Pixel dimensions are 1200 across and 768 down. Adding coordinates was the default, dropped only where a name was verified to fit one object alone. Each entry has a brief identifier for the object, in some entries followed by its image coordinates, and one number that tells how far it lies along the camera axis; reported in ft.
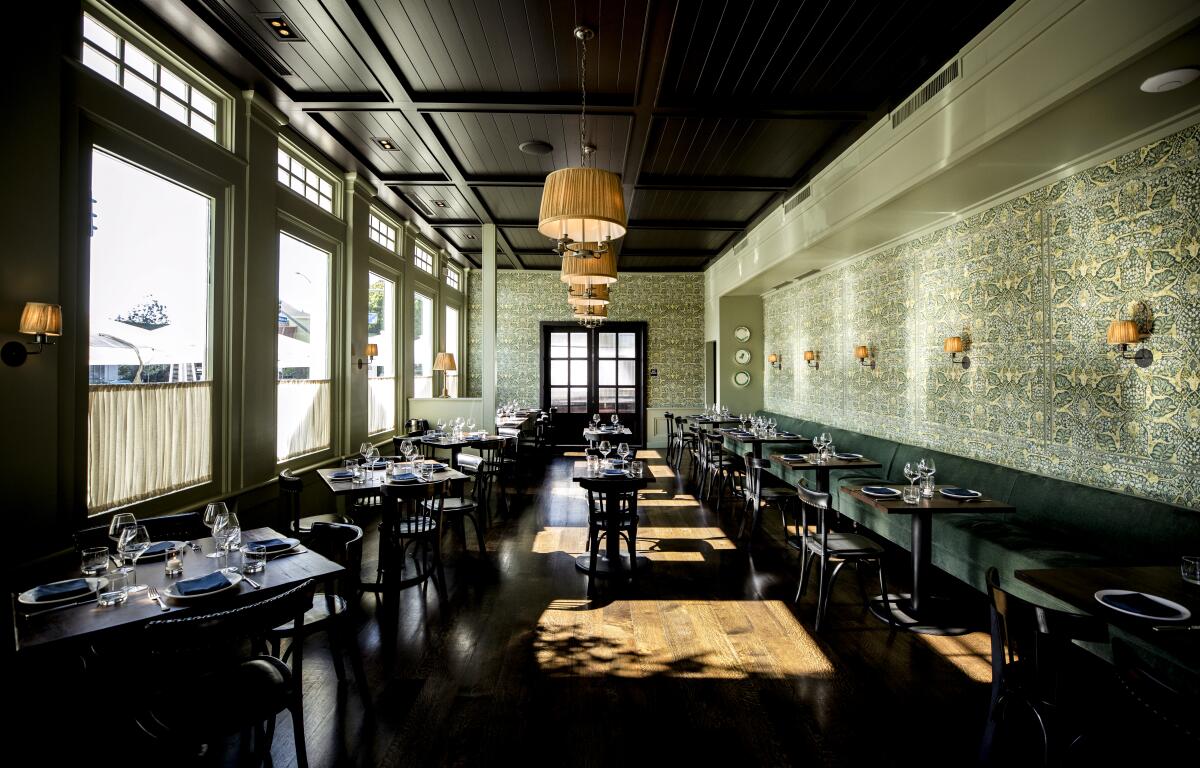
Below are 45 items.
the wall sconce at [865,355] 24.46
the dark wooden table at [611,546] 16.02
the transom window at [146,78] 11.39
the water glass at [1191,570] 8.23
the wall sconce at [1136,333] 12.39
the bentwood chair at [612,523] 15.65
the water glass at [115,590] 7.46
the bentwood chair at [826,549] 12.77
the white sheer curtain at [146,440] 11.61
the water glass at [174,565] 8.54
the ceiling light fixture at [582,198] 11.18
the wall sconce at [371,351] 24.79
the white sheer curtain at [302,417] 19.15
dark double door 41.68
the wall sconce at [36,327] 9.42
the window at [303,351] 19.15
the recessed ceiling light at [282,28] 12.53
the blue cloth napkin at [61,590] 7.43
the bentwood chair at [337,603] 9.46
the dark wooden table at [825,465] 18.25
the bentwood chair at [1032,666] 6.68
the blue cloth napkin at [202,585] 7.74
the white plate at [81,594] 7.25
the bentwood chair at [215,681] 6.34
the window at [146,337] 11.62
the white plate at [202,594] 7.57
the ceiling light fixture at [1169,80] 9.66
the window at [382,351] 27.37
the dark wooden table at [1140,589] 6.70
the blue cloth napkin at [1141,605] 7.23
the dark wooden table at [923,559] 12.74
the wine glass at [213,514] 9.42
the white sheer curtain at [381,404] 26.71
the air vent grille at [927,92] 13.23
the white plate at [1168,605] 7.08
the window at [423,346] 33.22
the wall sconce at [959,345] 18.22
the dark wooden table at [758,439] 24.54
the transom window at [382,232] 26.86
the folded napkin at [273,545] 9.58
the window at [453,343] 39.58
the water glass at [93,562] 8.13
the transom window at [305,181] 18.89
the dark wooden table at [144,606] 6.64
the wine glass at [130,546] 8.48
